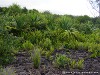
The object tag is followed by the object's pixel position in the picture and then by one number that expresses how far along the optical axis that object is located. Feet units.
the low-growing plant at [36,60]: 12.71
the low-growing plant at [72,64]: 13.05
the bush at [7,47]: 13.32
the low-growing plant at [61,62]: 13.02
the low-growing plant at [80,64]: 13.09
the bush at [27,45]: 16.52
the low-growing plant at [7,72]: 9.39
